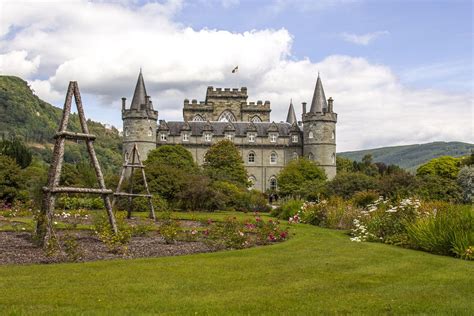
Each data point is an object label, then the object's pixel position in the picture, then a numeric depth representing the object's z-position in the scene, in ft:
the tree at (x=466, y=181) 100.22
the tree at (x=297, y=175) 169.27
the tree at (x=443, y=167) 204.85
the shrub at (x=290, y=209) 81.76
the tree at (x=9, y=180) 92.22
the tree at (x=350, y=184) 95.04
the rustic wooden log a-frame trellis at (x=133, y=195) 71.95
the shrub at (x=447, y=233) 37.37
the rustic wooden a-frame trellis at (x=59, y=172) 39.24
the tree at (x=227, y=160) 169.70
